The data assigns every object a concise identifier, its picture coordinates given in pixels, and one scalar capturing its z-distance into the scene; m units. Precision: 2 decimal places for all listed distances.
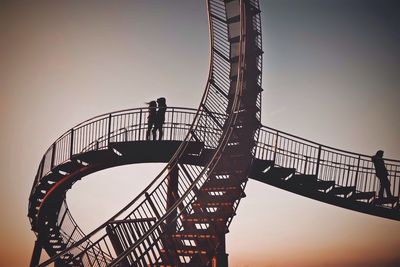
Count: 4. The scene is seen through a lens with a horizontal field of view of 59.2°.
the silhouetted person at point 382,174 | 10.77
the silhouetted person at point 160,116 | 11.98
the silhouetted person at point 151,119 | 12.05
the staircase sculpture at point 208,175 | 7.52
